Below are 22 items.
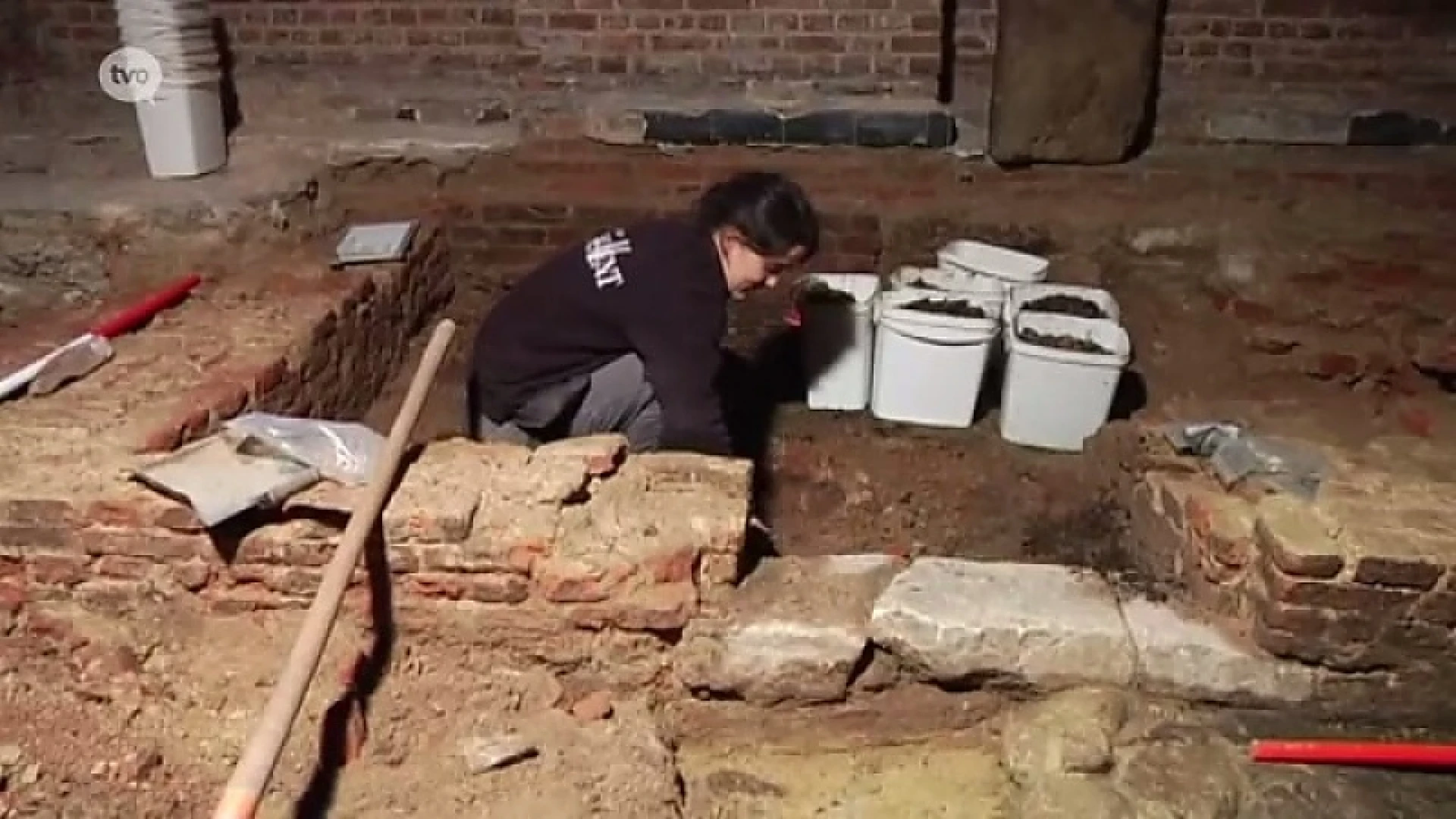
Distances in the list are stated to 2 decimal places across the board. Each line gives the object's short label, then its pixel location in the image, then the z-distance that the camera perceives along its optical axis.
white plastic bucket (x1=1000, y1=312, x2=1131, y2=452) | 4.48
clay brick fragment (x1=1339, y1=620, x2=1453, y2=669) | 2.65
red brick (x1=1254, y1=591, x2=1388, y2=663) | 2.64
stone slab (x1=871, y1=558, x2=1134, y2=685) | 2.70
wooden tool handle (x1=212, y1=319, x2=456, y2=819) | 1.97
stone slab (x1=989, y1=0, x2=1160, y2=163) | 5.29
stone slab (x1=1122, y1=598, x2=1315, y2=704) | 2.70
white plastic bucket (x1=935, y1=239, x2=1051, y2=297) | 4.89
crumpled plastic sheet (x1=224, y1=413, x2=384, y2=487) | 2.89
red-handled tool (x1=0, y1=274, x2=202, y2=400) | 3.48
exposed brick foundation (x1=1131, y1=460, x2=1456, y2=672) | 2.60
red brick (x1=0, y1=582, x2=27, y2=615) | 2.85
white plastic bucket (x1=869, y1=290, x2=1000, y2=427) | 4.57
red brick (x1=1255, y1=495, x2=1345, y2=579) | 2.59
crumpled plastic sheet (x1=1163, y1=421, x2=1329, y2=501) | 2.97
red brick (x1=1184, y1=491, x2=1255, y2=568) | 2.76
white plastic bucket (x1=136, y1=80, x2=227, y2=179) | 5.05
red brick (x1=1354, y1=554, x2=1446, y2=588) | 2.58
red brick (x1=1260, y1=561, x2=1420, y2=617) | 2.61
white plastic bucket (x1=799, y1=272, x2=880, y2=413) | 4.75
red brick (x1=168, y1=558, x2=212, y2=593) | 2.81
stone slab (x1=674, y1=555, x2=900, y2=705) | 2.72
